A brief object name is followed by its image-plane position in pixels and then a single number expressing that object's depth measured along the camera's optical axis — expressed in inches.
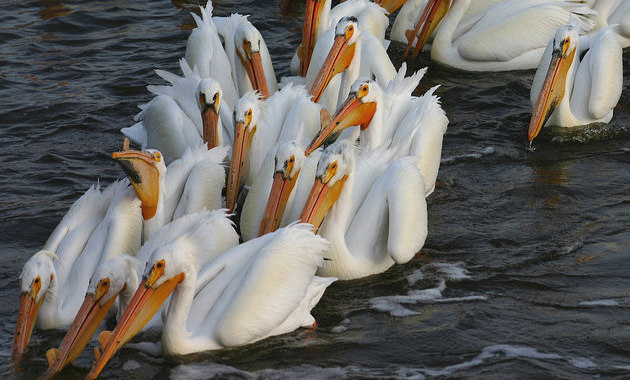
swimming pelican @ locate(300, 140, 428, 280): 418.9
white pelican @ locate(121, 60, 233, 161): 483.8
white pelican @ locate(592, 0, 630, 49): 649.6
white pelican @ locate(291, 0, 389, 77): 600.1
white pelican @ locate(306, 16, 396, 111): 527.5
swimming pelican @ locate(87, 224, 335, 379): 363.6
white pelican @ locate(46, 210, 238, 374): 362.0
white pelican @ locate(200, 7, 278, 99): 540.1
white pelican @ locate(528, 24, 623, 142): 534.6
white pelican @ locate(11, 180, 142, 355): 379.6
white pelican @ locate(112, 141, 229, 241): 420.2
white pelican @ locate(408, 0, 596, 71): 624.4
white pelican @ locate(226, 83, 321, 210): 471.5
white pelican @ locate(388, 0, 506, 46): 666.2
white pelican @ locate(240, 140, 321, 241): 429.7
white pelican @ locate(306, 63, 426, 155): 465.1
